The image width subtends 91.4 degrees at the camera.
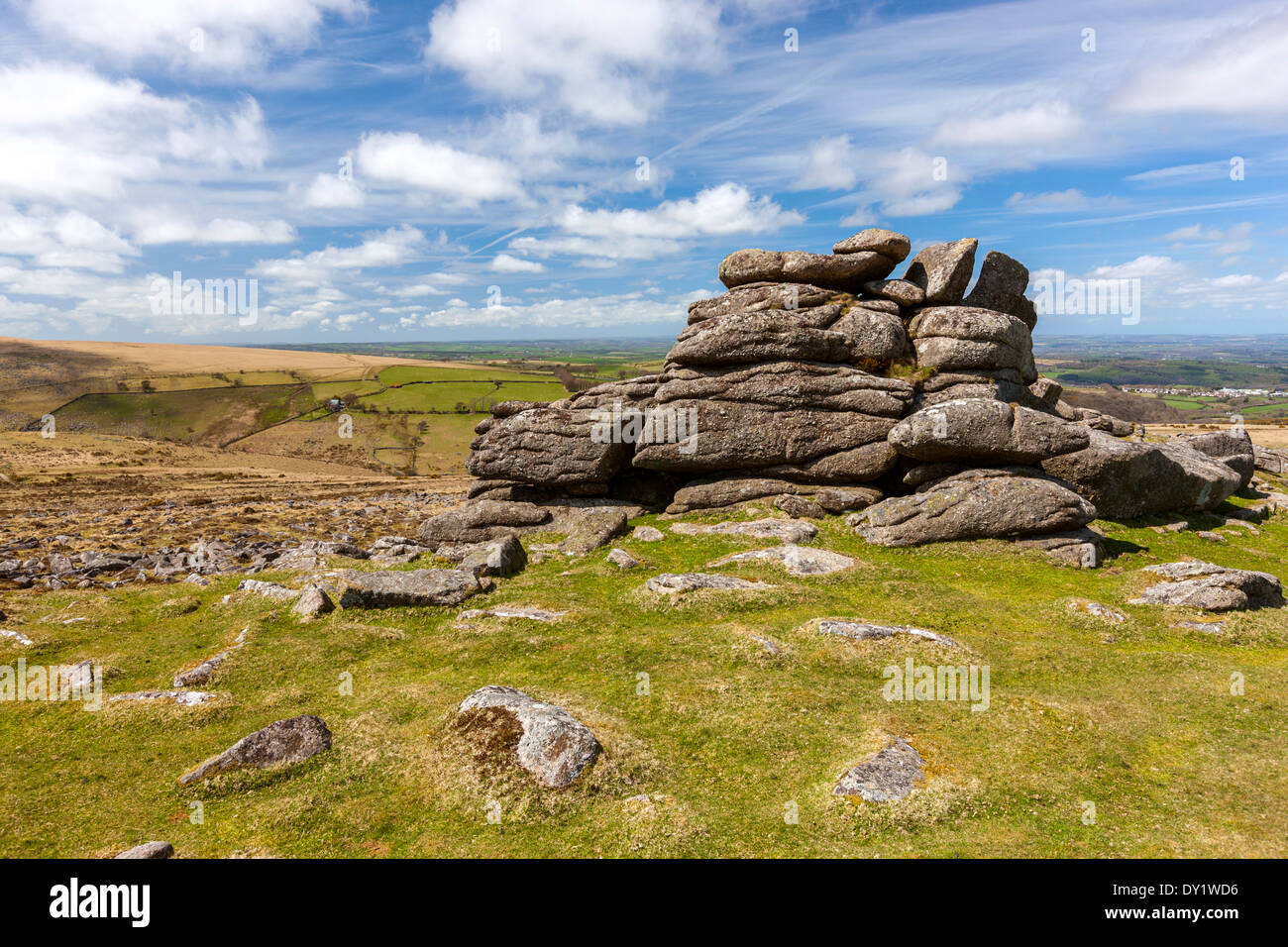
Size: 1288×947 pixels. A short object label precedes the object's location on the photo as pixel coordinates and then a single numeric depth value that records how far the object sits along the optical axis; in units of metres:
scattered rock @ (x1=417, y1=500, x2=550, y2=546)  37.75
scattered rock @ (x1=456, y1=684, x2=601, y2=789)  13.90
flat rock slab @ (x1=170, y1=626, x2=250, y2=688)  19.31
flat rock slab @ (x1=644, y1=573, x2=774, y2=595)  25.12
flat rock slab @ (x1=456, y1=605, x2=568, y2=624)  24.08
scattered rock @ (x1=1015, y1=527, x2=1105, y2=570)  27.96
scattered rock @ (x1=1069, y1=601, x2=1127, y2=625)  22.42
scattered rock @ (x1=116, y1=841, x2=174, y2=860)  11.47
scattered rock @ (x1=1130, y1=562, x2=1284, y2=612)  22.86
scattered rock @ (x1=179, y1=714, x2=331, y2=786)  14.74
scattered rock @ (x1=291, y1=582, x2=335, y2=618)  24.30
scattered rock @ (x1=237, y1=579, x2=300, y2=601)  25.95
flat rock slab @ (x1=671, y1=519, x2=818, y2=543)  31.23
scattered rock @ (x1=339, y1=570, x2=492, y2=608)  24.78
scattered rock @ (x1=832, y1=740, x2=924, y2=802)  13.24
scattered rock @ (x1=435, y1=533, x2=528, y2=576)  28.33
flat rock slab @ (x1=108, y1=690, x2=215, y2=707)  18.11
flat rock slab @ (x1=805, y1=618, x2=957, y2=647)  20.81
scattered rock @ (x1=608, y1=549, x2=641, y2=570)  29.17
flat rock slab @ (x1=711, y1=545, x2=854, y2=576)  27.06
